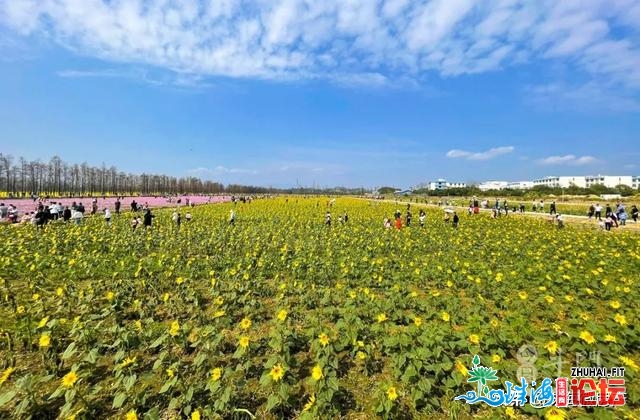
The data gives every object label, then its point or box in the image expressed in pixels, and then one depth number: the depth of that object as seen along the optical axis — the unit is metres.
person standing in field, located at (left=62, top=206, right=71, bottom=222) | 25.73
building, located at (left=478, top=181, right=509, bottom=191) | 185.43
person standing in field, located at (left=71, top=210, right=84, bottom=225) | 23.63
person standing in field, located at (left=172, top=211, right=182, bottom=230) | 24.05
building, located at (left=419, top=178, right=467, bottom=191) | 193.12
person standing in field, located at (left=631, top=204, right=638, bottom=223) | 30.26
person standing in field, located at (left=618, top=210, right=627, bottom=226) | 26.66
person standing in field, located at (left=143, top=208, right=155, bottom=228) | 22.48
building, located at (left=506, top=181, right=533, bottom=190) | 179.93
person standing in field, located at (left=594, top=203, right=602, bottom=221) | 30.34
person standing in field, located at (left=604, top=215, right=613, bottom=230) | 24.03
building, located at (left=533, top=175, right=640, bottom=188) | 135.75
